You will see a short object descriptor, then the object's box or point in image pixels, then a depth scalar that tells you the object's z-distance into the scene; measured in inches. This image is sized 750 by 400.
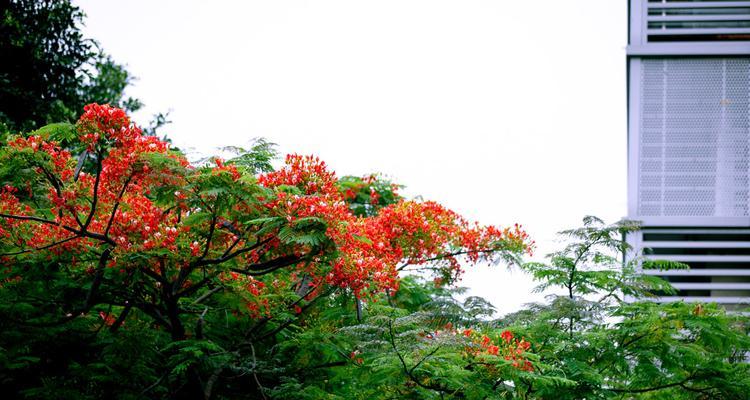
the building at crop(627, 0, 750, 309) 686.5
